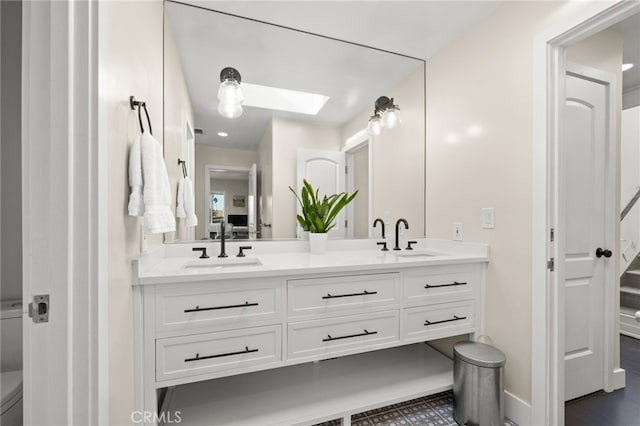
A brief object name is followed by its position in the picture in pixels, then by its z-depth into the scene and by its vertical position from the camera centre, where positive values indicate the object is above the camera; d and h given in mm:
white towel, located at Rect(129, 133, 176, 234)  967 +99
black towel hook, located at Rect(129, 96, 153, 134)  1016 +409
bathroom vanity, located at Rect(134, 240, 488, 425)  1116 -541
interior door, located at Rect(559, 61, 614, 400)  1697 -101
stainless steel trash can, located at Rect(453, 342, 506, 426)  1378 -898
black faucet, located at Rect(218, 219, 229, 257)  1646 -190
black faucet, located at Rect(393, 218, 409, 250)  2045 -111
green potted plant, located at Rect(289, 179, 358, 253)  1851 -9
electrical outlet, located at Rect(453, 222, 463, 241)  1892 -131
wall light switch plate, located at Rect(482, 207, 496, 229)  1668 -36
